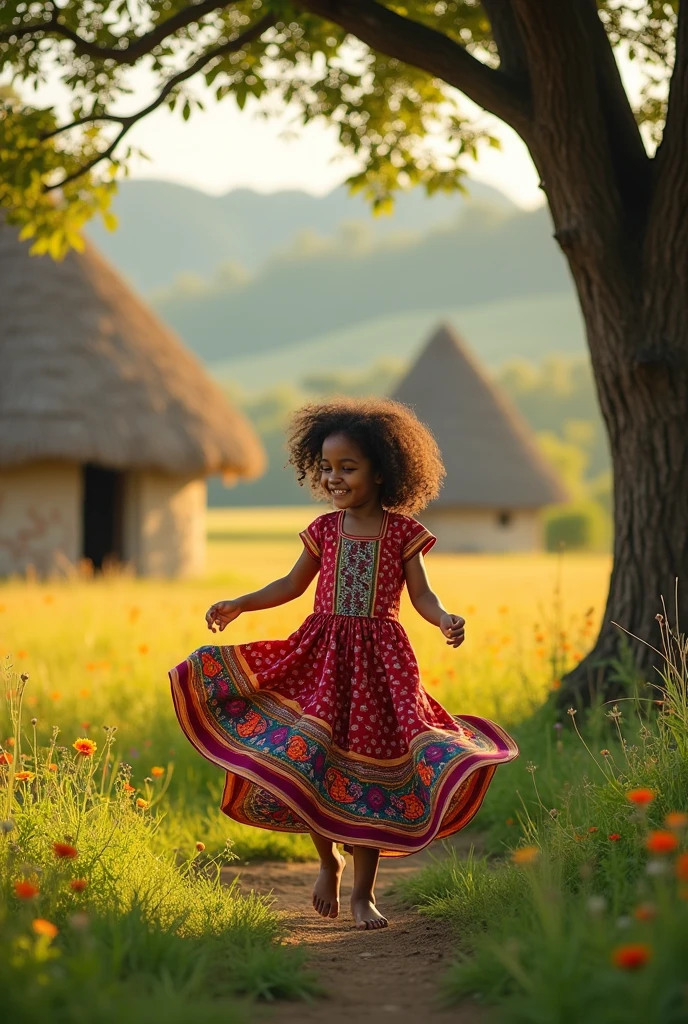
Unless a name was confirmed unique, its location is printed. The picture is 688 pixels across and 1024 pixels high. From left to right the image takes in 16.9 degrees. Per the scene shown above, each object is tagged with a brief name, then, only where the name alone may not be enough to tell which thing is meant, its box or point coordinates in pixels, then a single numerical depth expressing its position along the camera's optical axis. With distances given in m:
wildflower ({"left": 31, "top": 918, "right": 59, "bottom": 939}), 3.76
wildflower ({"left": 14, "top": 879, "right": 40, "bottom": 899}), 4.07
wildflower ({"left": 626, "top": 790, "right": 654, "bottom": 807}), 4.07
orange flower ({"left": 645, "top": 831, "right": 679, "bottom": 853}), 3.59
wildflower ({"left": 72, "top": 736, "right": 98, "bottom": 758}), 5.91
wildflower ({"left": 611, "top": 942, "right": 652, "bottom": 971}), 3.28
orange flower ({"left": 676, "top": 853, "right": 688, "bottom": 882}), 3.42
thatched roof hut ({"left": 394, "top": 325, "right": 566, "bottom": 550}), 43.72
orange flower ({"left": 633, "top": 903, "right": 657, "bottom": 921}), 3.62
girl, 6.32
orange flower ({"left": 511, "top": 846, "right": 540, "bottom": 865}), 3.93
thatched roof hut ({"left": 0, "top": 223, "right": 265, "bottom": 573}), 25.30
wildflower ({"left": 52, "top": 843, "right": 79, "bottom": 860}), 4.56
